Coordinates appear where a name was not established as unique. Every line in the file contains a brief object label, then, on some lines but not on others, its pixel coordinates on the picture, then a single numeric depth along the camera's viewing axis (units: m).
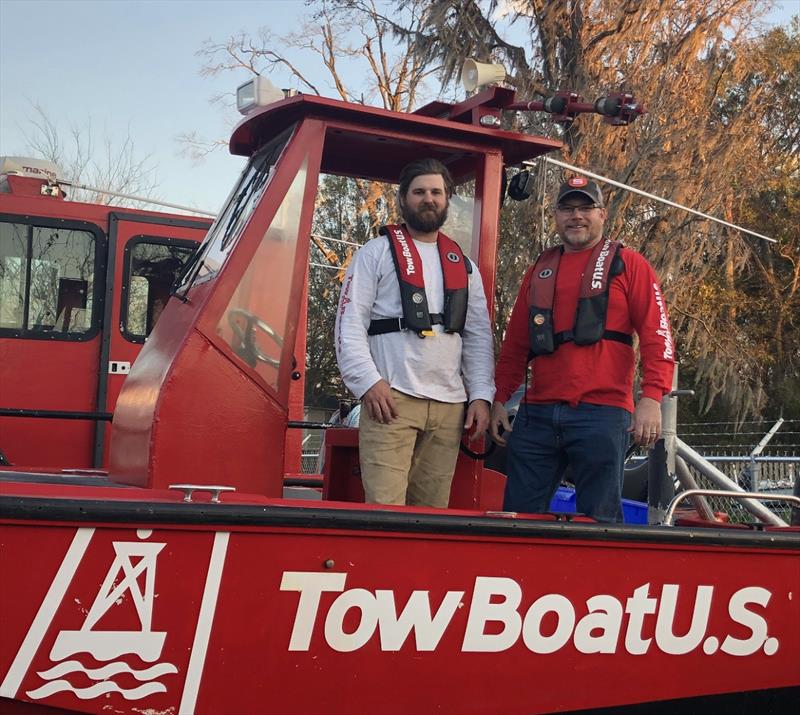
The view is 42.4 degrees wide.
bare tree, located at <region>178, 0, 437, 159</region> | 18.44
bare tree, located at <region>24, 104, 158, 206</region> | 24.00
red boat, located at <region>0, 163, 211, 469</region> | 7.58
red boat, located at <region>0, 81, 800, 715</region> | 2.85
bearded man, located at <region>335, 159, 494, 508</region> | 3.58
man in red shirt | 3.74
